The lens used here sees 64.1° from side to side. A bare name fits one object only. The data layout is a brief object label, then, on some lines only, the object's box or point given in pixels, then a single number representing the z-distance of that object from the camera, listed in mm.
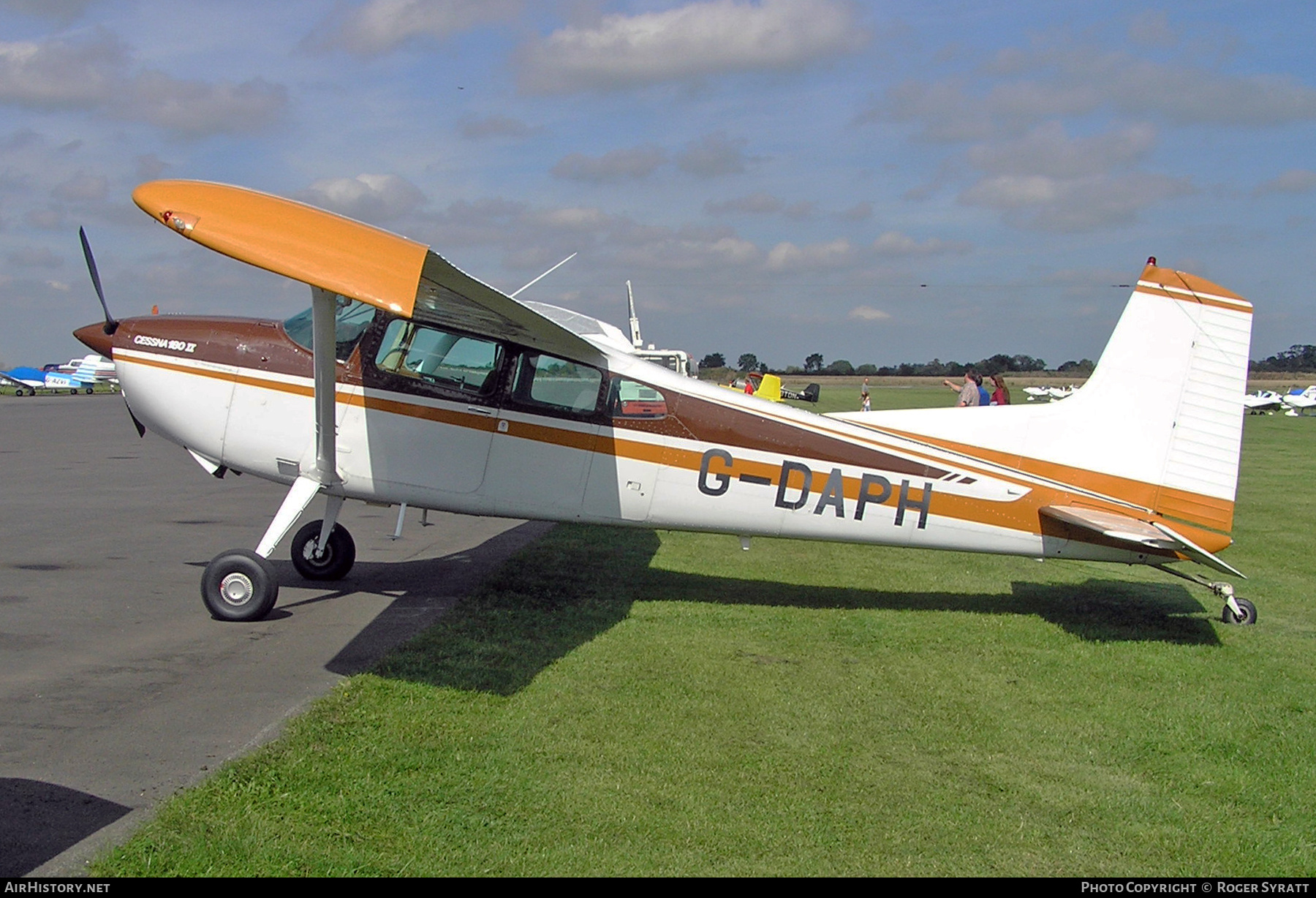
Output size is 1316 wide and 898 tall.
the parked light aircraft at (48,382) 67250
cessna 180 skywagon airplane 7852
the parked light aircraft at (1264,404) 70062
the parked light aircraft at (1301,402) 72062
